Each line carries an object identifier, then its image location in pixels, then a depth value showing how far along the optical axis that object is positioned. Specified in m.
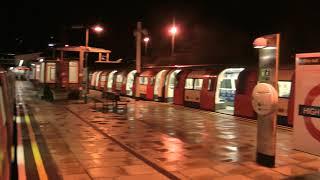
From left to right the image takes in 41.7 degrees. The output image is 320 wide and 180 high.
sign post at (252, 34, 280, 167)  8.66
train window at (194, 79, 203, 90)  21.91
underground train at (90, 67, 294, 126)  15.63
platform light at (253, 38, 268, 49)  8.76
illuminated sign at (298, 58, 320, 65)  8.20
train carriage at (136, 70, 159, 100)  28.83
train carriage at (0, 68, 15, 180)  4.14
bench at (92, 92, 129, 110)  22.13
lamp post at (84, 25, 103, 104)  29.38
